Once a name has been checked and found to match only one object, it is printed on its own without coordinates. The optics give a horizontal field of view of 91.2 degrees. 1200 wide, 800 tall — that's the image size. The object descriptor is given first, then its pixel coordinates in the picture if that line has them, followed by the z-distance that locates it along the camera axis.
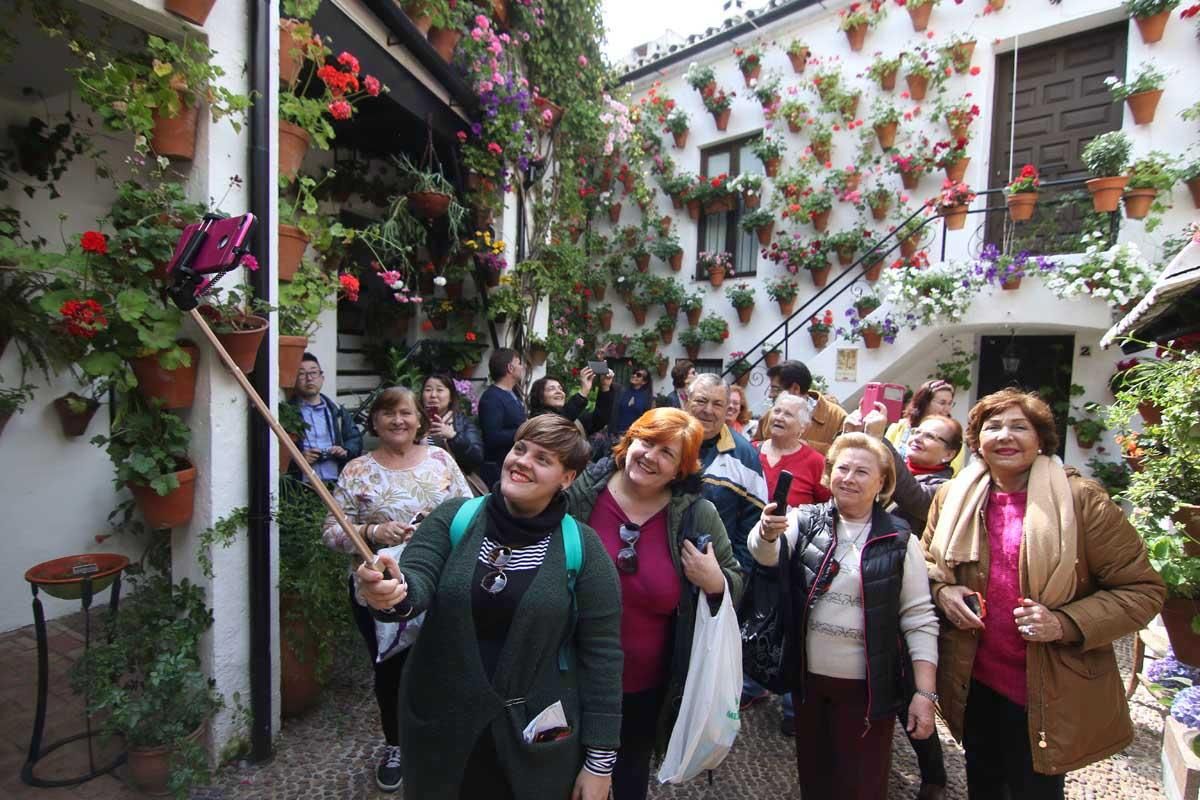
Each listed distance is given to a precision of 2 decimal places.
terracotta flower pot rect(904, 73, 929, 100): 7.32
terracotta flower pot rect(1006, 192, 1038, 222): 6.13
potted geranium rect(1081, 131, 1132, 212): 5.79
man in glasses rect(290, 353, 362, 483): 3.63
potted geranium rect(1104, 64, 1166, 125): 5.97
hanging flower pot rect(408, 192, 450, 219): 4.90
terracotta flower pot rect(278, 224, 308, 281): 3.06
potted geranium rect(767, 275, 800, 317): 8.32
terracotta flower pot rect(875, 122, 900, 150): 7.55
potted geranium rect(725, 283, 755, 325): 8.66
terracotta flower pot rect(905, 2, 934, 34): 7.31
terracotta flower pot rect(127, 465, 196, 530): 2.61
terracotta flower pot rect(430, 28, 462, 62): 4.60
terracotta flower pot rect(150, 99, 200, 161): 2.55
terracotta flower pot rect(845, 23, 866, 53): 7.81
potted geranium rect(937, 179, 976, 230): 6.68
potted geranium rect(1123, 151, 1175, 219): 5.77
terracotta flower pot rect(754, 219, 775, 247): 8.52
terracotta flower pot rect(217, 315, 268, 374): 2.64
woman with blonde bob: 2.08
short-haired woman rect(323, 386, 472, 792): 2.65
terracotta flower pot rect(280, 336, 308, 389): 3.09
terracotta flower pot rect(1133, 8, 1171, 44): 5.98
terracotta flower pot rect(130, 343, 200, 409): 2.53
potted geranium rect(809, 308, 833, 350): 7.91
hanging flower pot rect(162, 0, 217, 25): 2.45
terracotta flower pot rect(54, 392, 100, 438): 4.02
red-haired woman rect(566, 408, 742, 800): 2.07
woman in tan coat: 1.95
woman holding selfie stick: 1.66
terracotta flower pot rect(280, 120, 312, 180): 3.04
